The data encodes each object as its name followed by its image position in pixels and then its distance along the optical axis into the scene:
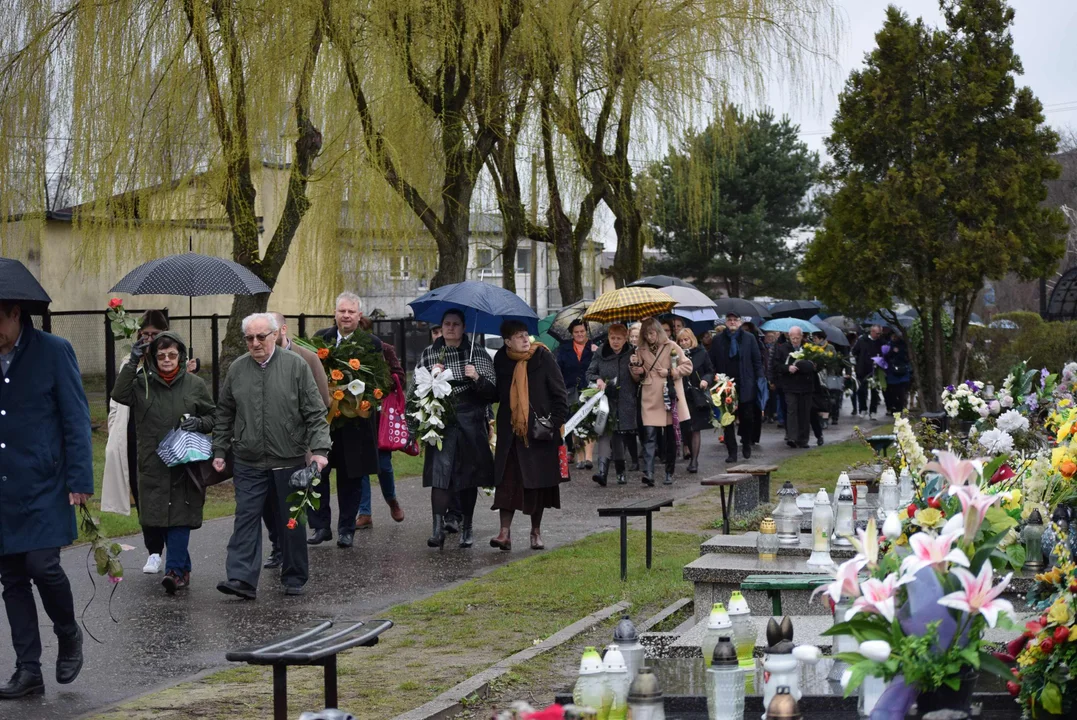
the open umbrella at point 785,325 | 26.33
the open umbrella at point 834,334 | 31.17
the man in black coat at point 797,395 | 21.75
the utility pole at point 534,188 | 23.59
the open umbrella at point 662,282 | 25.47
